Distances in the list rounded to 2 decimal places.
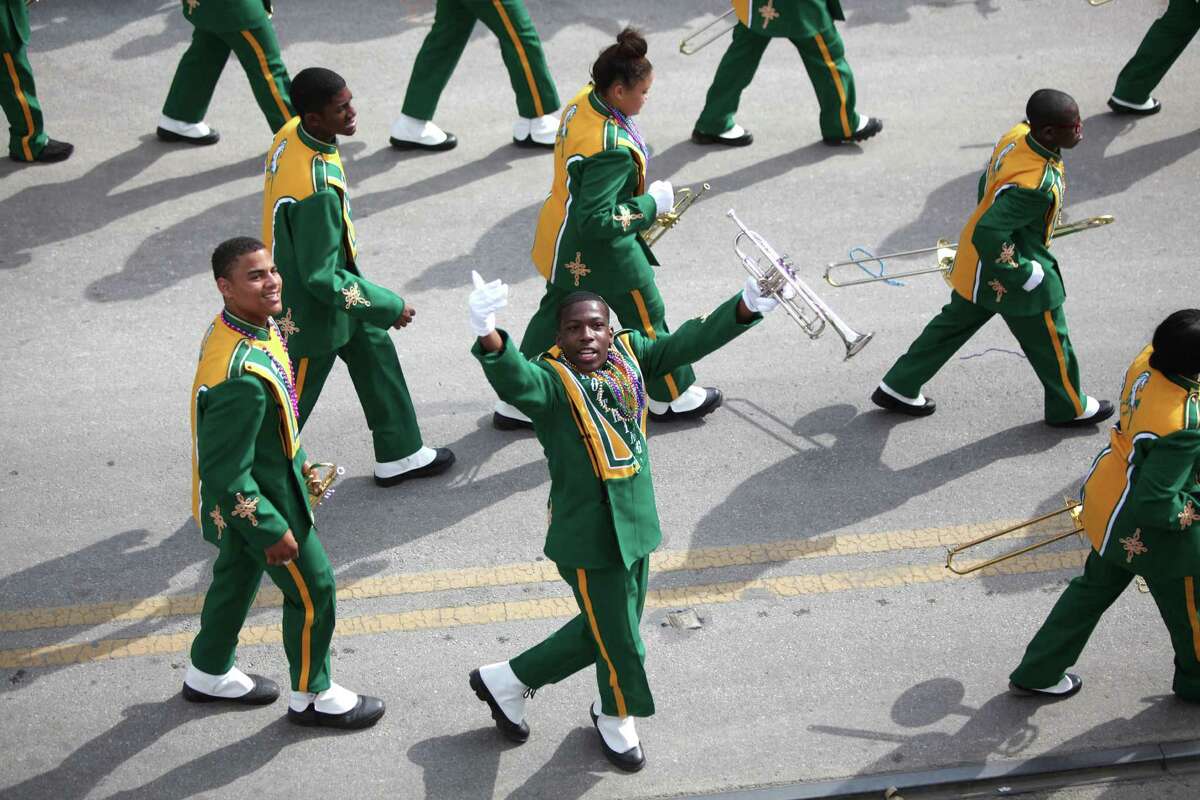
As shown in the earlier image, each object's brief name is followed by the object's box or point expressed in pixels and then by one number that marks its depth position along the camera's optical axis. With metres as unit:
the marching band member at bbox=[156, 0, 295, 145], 18.33
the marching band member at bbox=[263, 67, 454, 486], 12.59
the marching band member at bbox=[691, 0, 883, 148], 19.22
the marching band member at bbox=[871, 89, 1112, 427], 13.78
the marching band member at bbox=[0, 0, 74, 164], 18.47
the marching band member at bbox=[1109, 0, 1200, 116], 19.83
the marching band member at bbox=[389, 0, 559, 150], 19.25
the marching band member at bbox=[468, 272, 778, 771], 10.09
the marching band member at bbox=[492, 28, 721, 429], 13.53
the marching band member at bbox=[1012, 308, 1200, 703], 10.33
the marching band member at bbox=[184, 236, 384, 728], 10.07
